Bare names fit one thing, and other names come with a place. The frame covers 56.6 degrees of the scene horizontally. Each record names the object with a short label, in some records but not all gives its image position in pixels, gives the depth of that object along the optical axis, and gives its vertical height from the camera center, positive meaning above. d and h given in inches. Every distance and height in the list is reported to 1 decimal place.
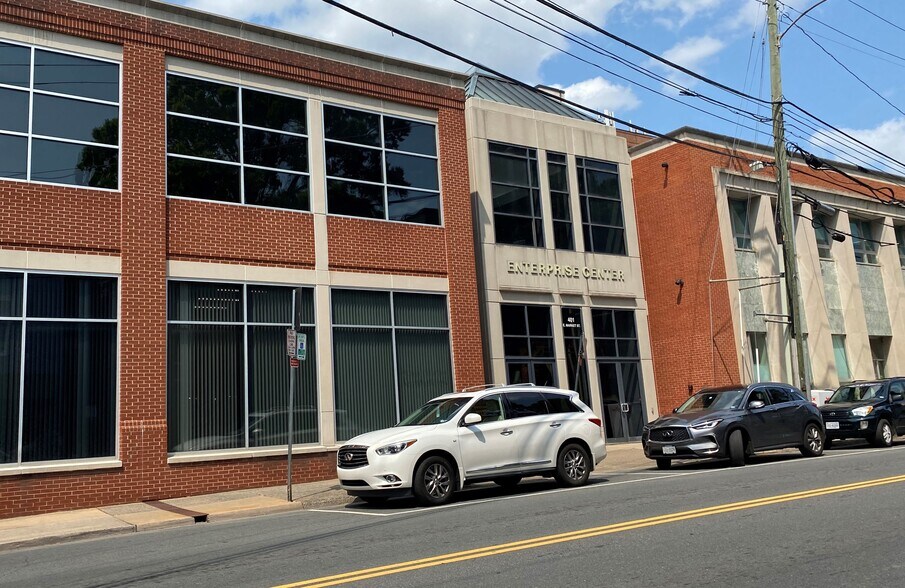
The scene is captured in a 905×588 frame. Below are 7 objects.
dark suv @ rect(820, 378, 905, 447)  762.8 -19.8
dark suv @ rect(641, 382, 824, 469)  610.9 -19.4
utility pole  828.9 +195.9
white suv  482.6 -17.9
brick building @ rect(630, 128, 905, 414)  1032.2 +166.6
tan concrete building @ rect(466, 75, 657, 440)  853.8 +164.1
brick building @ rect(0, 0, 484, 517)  568.7 +139.8
